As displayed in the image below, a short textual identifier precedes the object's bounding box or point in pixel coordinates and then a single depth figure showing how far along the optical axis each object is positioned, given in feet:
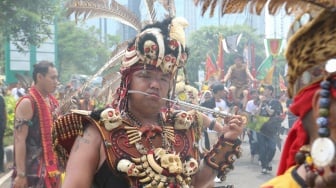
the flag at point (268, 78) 60.87
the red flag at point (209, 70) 73.67
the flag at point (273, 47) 76.44
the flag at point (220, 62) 74.59
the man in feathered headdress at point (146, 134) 11.60
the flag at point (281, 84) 65.68
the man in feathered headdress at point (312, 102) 6.37
